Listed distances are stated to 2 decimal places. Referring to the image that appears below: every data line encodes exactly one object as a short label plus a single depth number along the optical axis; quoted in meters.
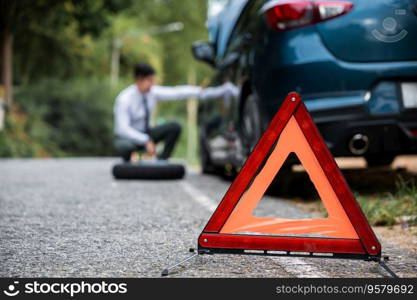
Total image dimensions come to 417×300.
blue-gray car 5.43
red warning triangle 3.24
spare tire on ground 8.59
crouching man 9.38
